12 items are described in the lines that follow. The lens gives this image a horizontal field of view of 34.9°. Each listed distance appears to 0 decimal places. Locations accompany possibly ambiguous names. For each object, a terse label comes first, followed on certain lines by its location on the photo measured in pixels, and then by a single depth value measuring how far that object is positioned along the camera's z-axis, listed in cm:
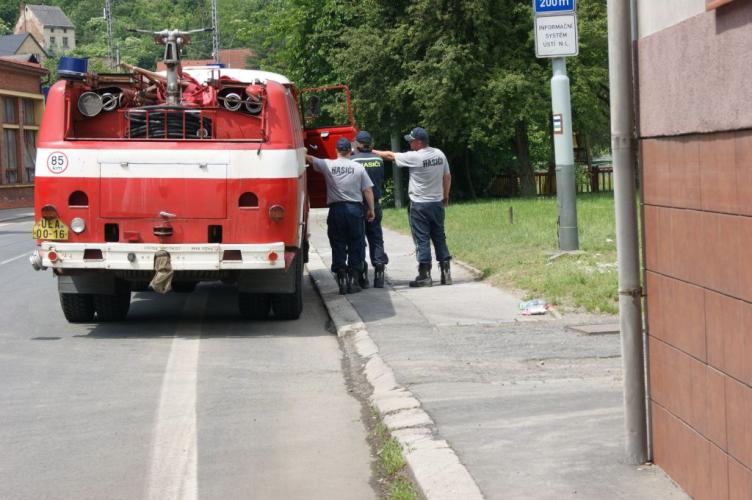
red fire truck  1116
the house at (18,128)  5800
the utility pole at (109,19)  8338
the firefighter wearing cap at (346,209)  1379
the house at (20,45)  9811
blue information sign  1534
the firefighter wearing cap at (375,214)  1454
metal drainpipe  557
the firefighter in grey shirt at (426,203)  1415
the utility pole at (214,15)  6869
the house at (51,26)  18725
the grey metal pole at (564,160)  1587
